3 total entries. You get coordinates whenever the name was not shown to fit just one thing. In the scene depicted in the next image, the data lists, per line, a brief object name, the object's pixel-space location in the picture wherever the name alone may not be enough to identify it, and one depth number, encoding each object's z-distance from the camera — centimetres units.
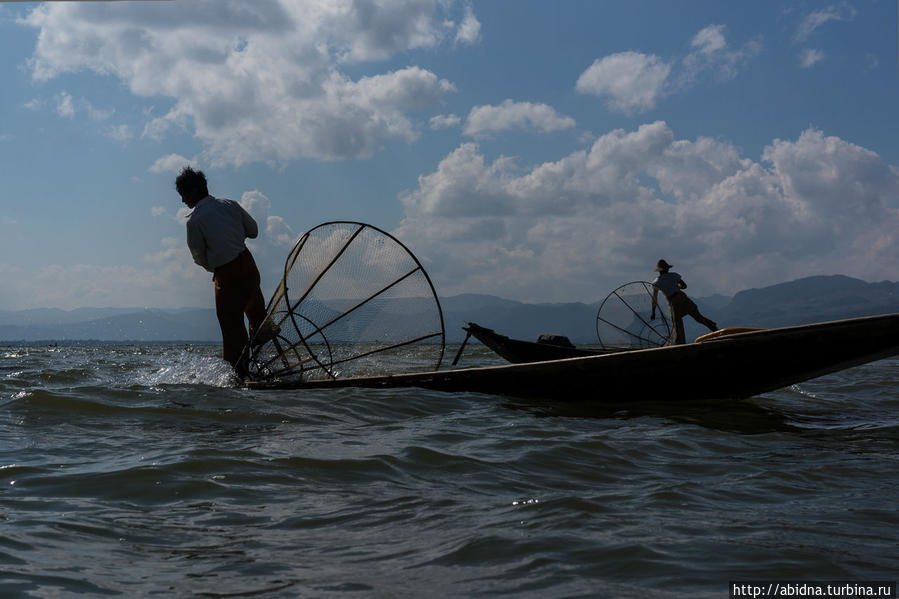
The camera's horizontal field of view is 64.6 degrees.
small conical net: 1522
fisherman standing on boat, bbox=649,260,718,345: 1270
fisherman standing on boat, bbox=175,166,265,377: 639
